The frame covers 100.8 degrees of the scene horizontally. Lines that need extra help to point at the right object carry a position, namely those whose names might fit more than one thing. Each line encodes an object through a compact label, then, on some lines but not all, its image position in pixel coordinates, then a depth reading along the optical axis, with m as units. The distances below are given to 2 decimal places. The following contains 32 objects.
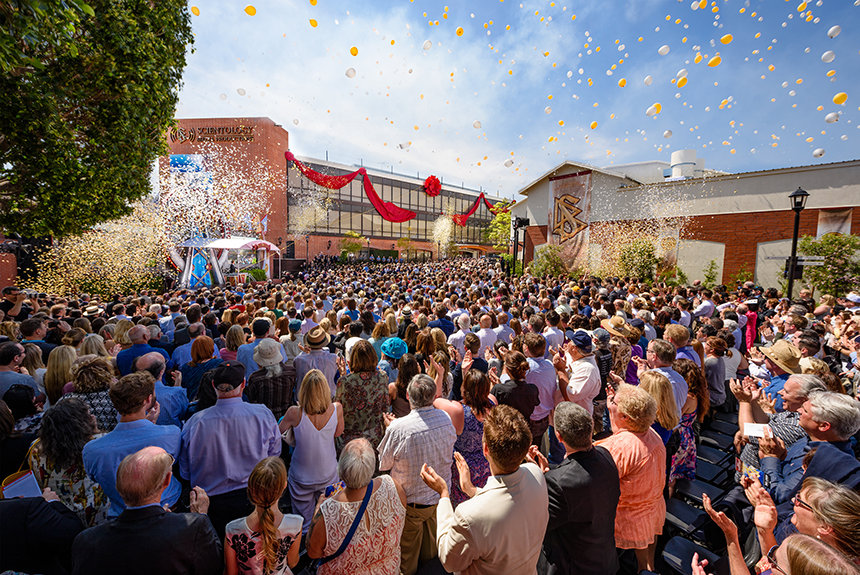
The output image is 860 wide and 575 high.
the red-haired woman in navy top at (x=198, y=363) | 3.75
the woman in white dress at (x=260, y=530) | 1.65
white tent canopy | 15.63
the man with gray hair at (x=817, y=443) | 1.99
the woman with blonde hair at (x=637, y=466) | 2.21
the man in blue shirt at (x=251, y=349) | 4.32
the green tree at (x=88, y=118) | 5.49
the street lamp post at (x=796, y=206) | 9.49
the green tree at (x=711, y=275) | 15.85
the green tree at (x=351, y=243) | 39.12
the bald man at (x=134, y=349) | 4.00
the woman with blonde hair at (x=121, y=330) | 4.70
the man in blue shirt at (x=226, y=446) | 2.39
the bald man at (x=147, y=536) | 1.41
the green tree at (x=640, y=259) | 17.03
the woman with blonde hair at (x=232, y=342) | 4.22
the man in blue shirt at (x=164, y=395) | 3.14
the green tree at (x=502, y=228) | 38.75
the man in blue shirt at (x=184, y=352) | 4.48
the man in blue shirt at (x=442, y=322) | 6.12
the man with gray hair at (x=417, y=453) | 2.45
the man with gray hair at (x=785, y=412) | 2.44
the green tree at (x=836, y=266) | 10.17
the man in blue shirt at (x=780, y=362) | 3.27
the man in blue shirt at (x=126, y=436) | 2.05
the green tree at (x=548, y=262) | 20.92
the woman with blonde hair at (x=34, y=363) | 3.57
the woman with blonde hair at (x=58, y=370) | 3.11
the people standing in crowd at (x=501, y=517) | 1.66
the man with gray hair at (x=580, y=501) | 1.92
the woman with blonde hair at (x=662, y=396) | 2.73
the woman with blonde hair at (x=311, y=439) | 2.66
